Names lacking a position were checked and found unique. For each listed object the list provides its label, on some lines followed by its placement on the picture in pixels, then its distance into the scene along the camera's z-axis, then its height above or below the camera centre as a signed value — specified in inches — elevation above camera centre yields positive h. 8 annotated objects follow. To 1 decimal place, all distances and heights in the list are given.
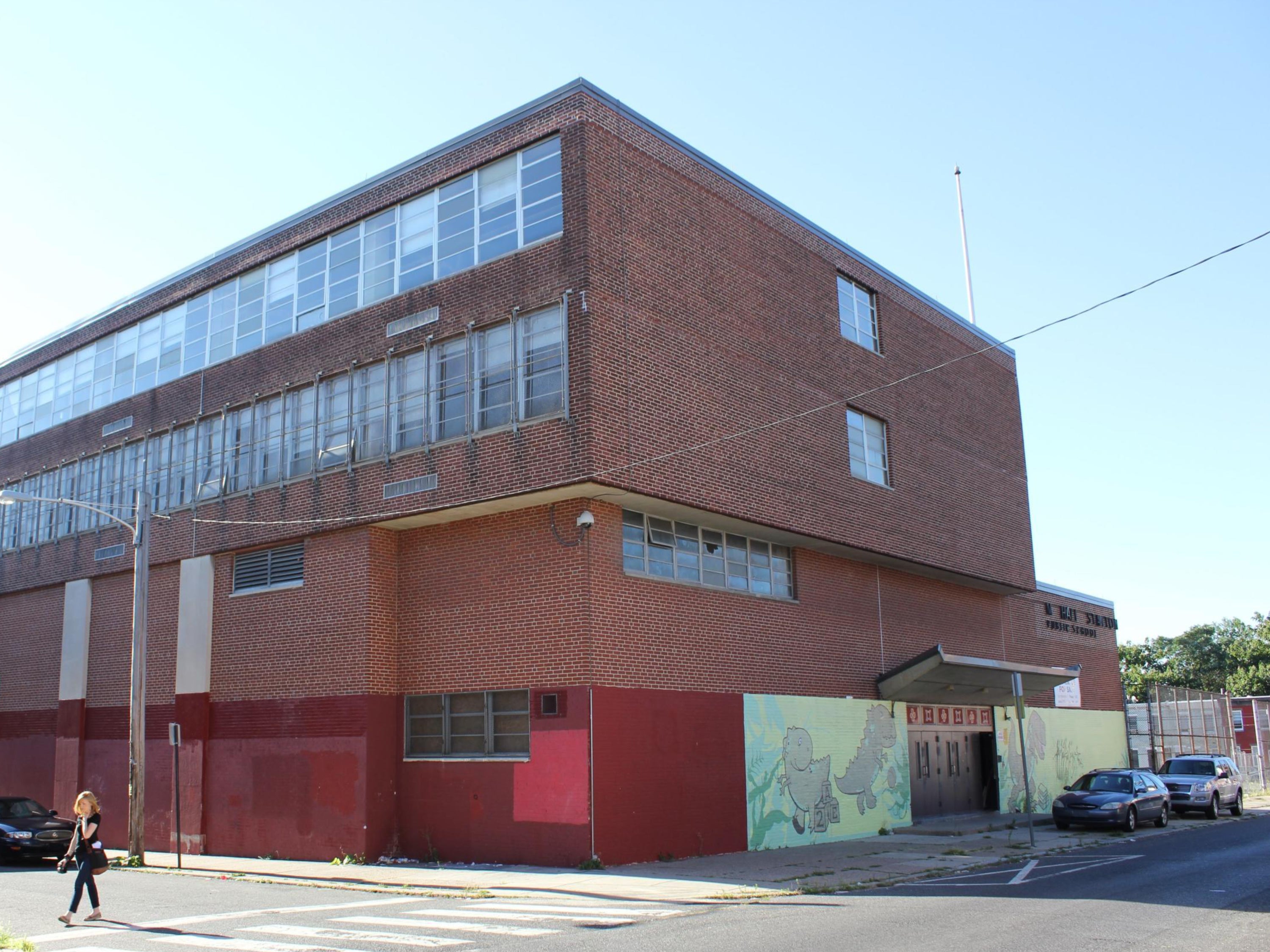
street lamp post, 813.2 +31.4
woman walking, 518.9 -55.8
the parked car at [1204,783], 1171.3 -102.0
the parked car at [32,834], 829.2 -82.0
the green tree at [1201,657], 3380.9 +107.3
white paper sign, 1453.0 -2.7
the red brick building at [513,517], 761.6 +149.6
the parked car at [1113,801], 981.2 -98.2
